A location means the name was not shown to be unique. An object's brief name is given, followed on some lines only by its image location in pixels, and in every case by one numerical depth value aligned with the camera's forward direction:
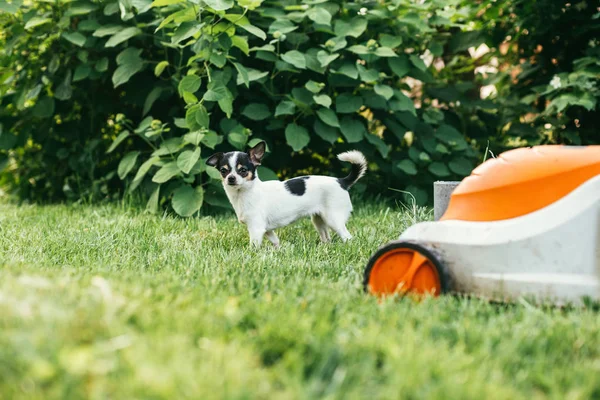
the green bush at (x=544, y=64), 4.76
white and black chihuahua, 3.20
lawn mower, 1.82
